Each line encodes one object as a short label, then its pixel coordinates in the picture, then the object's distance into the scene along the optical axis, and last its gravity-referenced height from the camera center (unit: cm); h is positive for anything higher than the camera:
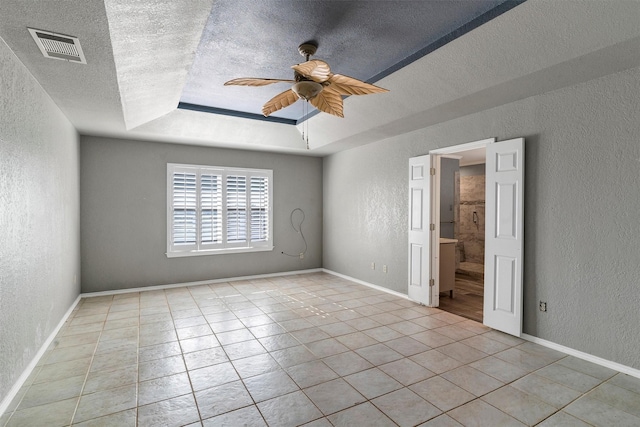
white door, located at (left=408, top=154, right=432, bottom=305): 456 -25
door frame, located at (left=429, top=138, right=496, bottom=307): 457 -25
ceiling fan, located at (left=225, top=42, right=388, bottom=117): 257 +106
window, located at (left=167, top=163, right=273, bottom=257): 572 -1
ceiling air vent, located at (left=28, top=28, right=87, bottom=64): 218 +112
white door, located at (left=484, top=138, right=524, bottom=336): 345 -26
